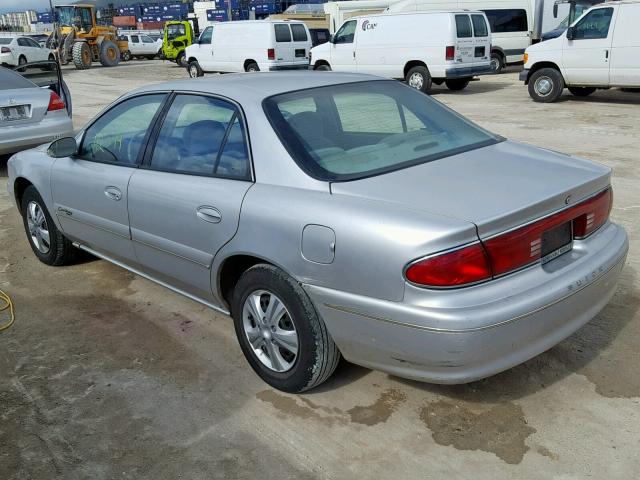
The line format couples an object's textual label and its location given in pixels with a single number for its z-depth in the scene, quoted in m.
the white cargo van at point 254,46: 20.38
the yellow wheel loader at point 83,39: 33.06
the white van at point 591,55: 12.12
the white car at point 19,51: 27.91
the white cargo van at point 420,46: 16.00
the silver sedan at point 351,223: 2.49
